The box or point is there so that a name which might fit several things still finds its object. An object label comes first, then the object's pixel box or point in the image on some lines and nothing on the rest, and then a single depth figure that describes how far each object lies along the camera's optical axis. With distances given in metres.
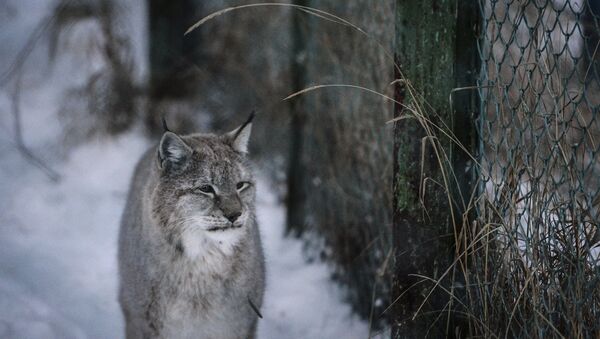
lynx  6.61
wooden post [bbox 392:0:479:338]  5.79
